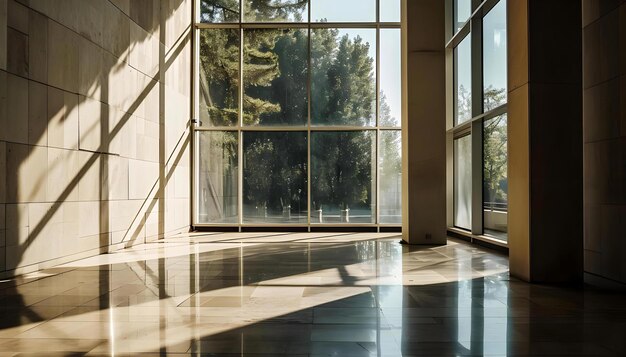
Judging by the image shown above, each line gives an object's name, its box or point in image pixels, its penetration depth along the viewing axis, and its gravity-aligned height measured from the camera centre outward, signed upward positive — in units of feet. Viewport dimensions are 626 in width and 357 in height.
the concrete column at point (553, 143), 23.52 +1.93
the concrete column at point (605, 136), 23.62 +2.34
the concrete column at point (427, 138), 41.09 +3.77
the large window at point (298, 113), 55.57 +7.89
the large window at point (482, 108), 37.40 +6.28
